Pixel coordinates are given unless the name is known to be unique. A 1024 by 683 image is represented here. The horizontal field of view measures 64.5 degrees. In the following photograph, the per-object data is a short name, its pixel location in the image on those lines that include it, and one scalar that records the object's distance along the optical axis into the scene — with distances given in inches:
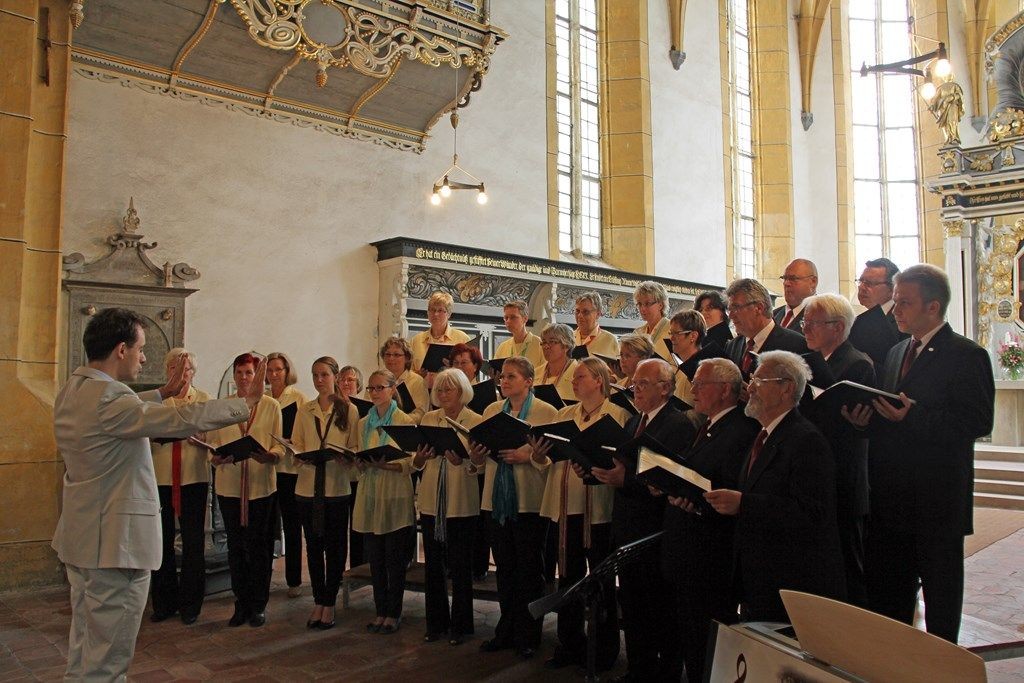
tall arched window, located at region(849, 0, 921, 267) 663.8
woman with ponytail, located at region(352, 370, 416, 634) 173.3
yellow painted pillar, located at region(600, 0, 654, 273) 482.0
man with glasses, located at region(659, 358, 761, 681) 120.3
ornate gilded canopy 267.3
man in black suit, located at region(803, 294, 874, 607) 128.1
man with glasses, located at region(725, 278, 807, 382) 147.8
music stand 121.2
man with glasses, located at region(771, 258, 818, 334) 175.9
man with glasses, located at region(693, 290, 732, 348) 185.7
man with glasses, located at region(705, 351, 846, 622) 106.8
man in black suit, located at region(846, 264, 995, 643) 118.2
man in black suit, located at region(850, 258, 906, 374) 158.0
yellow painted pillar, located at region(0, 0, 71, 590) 209.2
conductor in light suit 109.1
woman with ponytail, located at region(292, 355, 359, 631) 178.5
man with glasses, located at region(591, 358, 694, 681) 135.9
